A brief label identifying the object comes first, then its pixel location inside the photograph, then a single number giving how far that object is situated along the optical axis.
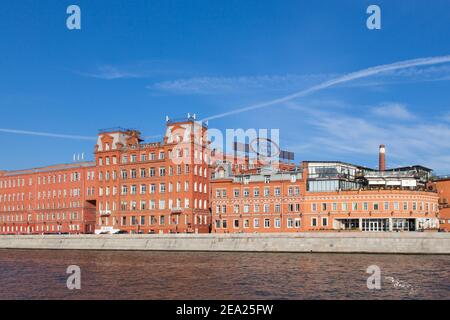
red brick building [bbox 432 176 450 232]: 109.06
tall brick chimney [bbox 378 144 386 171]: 116.00
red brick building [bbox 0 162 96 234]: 128.75
